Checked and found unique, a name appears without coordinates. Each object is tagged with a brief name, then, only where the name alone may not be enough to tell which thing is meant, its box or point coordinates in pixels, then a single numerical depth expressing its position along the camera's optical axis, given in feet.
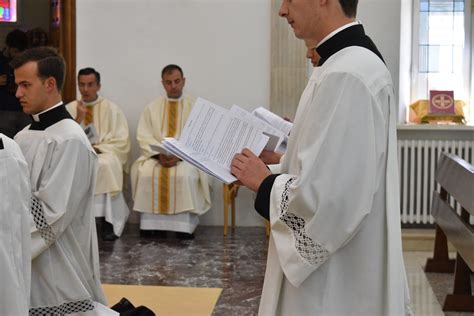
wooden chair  27.30
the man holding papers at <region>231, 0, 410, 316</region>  7.14
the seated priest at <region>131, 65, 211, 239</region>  26.55
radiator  27.09
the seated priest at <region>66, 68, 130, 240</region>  26.53
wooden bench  17.62
